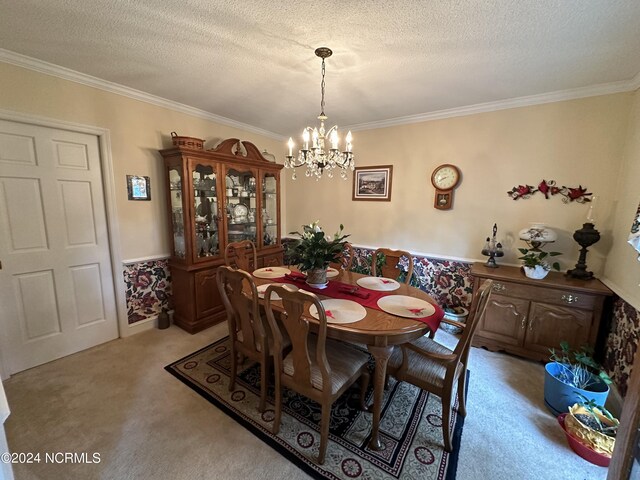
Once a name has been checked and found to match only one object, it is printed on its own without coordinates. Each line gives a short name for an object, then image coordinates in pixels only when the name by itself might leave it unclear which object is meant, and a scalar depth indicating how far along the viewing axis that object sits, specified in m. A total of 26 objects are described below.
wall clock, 2.98
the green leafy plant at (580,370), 1.82
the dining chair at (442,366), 1.48
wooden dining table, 1.42
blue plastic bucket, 1.73
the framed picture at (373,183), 3.44
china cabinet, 2.75
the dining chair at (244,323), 1.66
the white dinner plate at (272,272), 2.36
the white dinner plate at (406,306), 1.65
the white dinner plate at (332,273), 2.41
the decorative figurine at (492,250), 2.69
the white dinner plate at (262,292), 1.85
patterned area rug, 1.45
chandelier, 1.95
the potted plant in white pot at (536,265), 2.33
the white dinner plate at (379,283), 2.11
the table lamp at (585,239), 2.26
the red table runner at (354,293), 1.60
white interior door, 2.05
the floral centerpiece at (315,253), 2.01
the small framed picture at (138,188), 2.63
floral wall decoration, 2.44
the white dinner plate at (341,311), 1.56
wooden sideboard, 2.14
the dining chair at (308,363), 1.35
